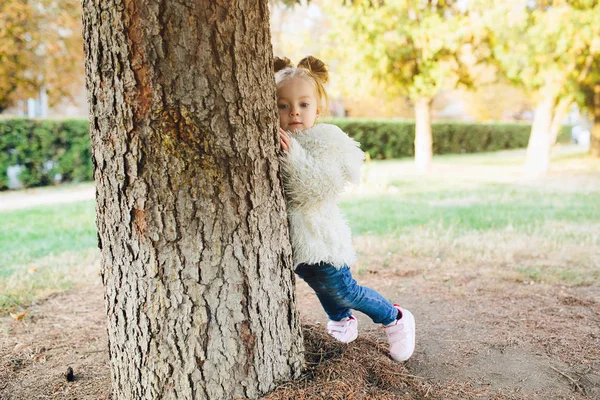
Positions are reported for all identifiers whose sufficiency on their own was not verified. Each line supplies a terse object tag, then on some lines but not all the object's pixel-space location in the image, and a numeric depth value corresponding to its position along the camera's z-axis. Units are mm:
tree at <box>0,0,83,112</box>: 12445
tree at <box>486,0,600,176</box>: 10039
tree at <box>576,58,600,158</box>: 12461
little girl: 2088
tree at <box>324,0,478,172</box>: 10867
